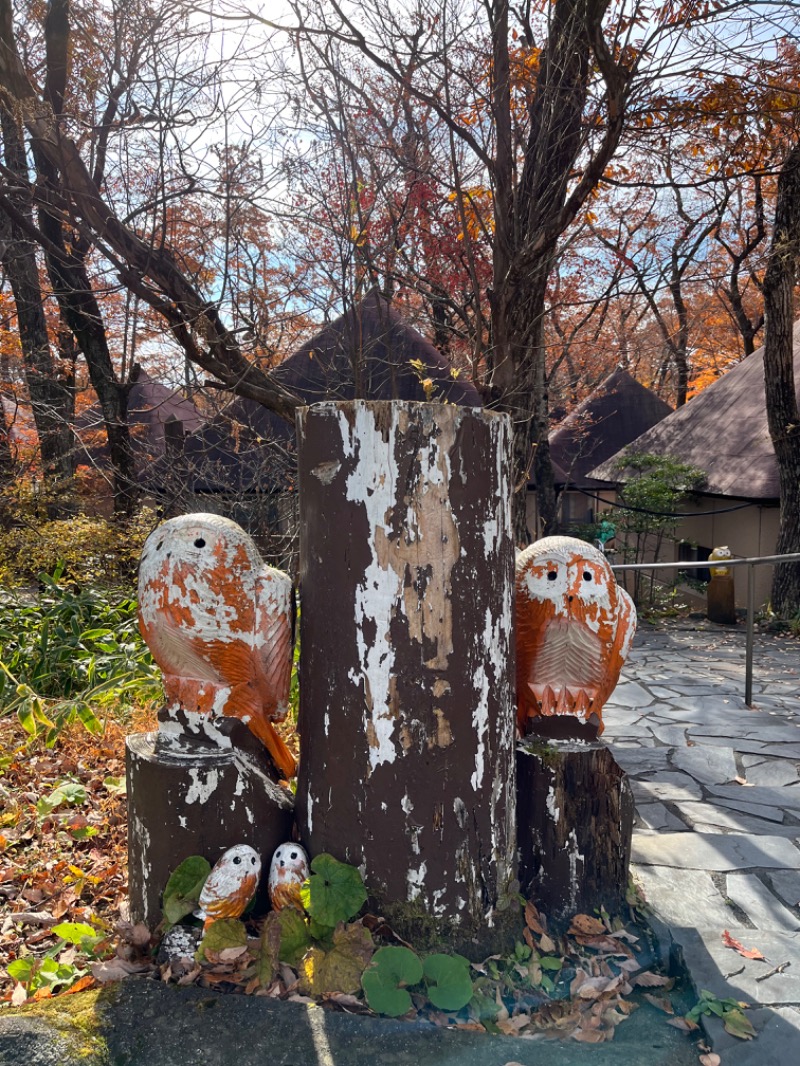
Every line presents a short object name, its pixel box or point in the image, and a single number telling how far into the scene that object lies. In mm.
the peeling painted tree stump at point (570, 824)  2344
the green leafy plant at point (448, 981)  1981
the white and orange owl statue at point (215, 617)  2195
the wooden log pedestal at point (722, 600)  9508
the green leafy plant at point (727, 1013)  2000
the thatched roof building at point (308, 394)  5617
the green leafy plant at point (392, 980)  1946
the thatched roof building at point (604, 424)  14203
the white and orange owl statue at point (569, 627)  2418
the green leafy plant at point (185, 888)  2076
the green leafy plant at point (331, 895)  2039
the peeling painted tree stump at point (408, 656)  2086
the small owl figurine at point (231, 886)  2076
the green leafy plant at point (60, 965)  2189
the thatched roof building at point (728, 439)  10180
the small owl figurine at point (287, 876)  2133
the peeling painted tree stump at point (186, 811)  2139
